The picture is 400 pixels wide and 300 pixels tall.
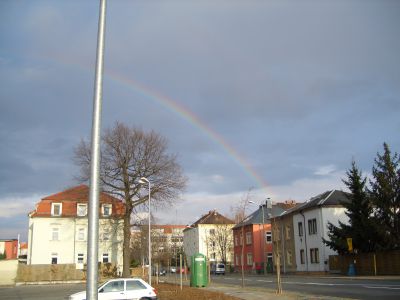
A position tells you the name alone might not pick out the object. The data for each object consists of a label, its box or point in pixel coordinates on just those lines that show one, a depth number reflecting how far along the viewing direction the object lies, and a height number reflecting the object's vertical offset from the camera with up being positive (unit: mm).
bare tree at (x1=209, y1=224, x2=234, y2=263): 89488 +1416
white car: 18641 -1741
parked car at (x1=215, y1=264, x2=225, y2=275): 72562 -3623
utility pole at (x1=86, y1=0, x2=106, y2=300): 7417 +1104
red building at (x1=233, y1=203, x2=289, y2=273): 72625 +746
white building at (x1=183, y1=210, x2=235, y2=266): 92288 +2177
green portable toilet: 31594 -1755
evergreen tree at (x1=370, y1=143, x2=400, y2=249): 38353 +3683
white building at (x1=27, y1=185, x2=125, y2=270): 60000 +2112
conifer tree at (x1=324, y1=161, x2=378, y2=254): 41250 +1793
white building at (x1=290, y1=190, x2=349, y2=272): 50719 +2025
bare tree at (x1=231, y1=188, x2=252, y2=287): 33794 +2337
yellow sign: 41094 +86
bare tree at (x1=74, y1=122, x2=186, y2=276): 47594 +8219
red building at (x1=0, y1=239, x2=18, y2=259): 92875 +614
